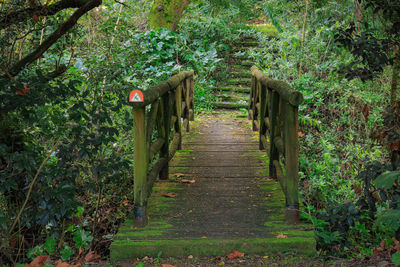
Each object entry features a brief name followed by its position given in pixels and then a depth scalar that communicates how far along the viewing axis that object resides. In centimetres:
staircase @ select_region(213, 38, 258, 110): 1002
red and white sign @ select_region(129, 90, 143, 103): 301
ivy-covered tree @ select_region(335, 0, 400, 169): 304
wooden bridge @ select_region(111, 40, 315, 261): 294
